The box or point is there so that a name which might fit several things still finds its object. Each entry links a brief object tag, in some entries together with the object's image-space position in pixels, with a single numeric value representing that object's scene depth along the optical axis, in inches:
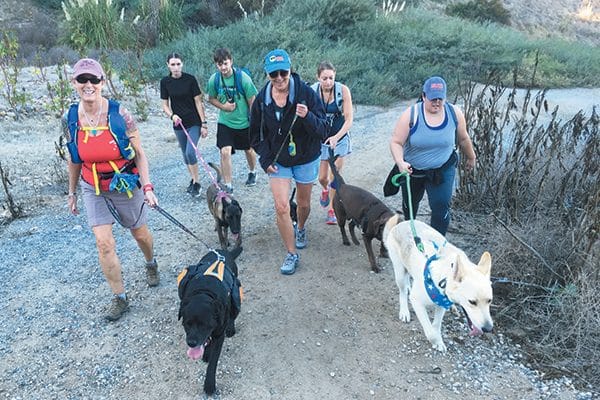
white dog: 111.3
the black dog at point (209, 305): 113.5
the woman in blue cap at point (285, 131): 154.0
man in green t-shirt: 225.0
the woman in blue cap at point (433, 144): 149.9
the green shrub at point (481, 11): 817.5
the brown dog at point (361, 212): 176.1
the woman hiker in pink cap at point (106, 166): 133.3
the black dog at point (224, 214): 189.3
